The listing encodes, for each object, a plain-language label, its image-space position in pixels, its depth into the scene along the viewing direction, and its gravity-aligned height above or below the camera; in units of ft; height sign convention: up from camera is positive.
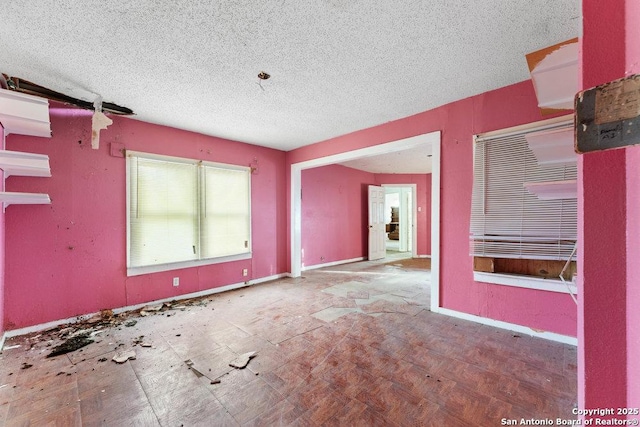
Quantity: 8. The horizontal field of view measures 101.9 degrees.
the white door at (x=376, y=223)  23.98 -1.14
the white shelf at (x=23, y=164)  6.83 +1.35
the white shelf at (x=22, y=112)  7.00 +2.82
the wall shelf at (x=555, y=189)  4.97 +0.47
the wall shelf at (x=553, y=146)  4.56 +1.24
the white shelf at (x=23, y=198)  6.62 +0.40
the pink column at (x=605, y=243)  2.24 -0.28
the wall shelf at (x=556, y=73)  3.87 +2.24
